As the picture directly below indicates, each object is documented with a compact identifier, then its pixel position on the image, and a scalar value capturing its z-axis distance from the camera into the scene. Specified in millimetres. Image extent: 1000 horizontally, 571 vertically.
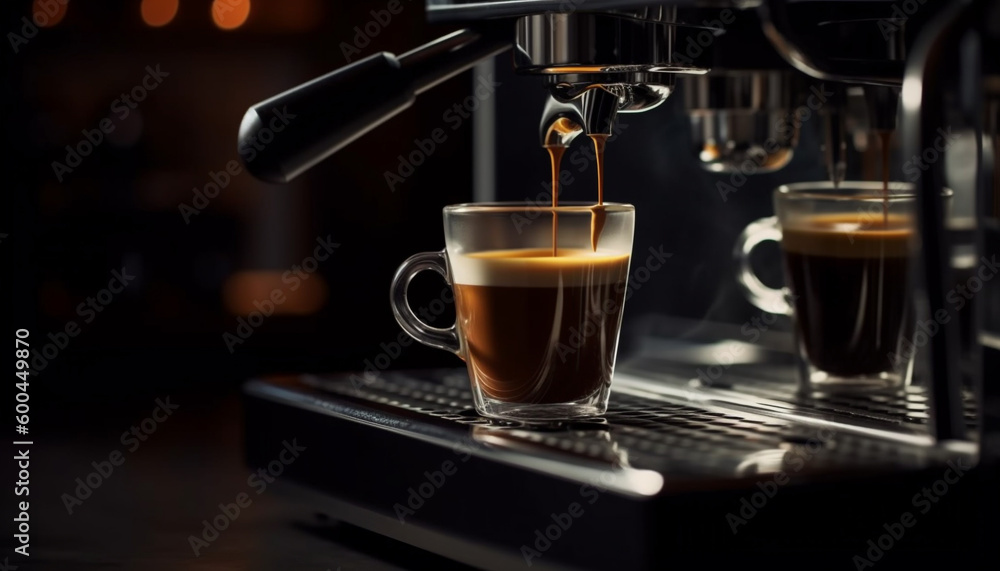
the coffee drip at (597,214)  868
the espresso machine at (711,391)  755
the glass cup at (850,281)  940
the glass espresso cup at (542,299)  864
